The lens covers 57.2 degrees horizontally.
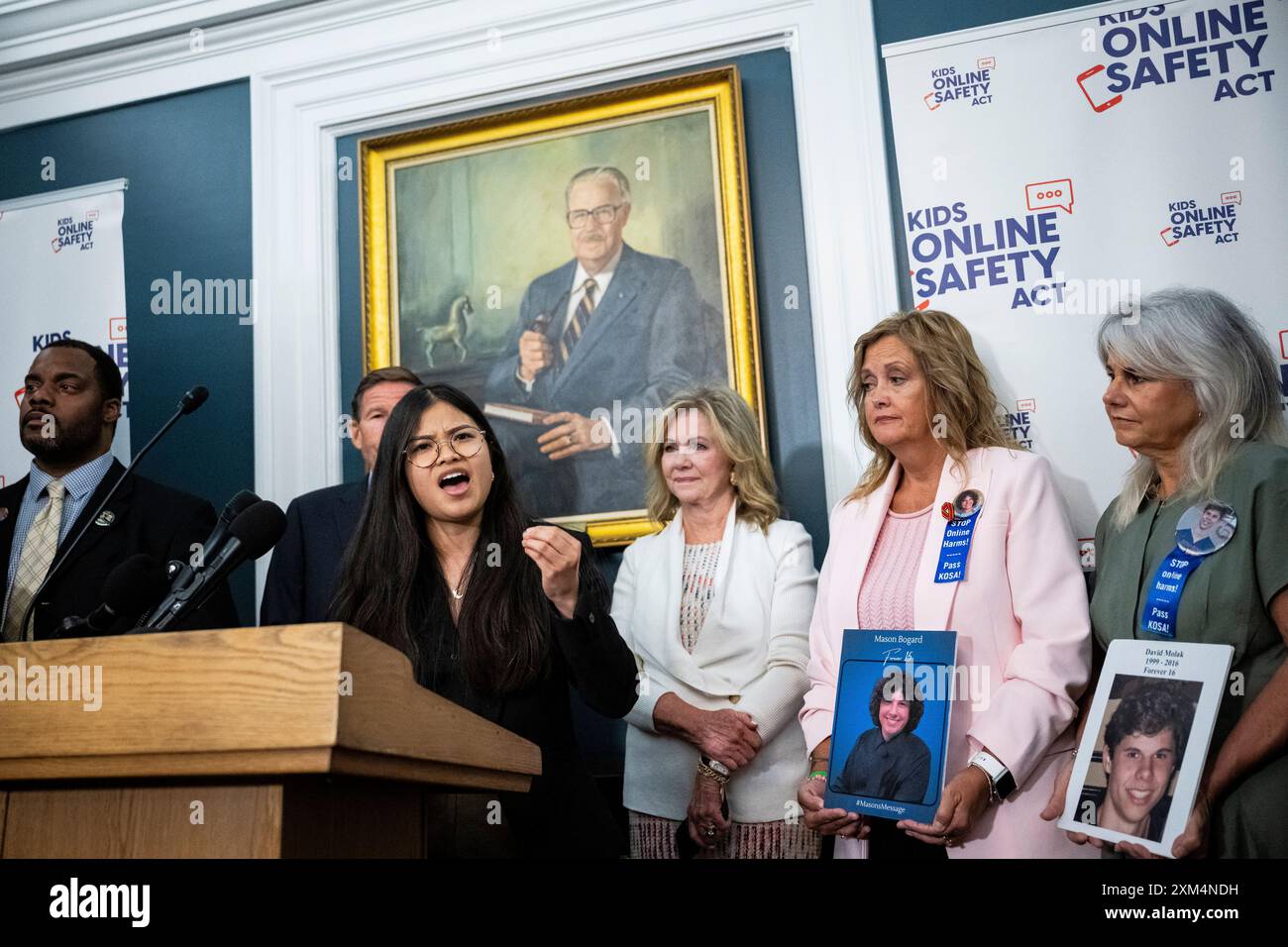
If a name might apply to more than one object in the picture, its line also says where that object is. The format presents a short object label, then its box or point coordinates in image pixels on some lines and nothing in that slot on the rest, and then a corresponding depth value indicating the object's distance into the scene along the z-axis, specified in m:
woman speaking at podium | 2.53
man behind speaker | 3.59
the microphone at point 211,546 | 2.05
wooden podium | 1.52
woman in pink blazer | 2.71
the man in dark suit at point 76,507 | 3.75
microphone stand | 2.56
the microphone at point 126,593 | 2.05
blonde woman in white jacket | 3.24
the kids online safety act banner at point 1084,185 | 3.67
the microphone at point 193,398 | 2.63
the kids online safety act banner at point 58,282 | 4.91
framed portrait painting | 4.16
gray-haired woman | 2.47
